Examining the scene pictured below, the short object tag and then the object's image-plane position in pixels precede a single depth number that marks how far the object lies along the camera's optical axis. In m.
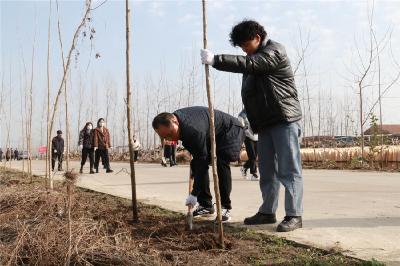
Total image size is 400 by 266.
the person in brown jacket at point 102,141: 12.61
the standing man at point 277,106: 3.77
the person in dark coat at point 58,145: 15.03
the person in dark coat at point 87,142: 12.78
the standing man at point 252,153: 8.93
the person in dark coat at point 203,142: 4.02
